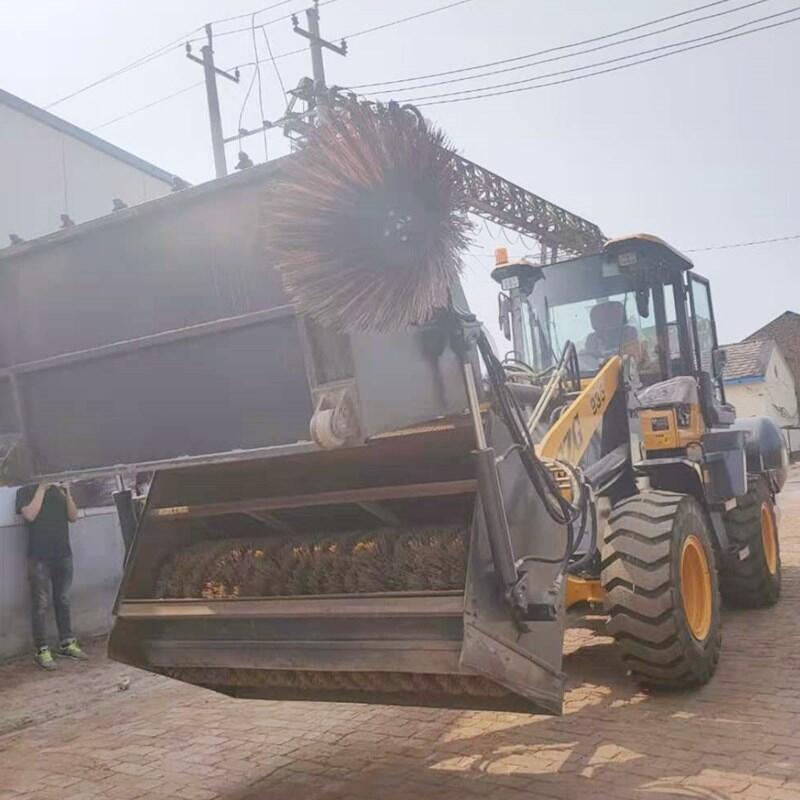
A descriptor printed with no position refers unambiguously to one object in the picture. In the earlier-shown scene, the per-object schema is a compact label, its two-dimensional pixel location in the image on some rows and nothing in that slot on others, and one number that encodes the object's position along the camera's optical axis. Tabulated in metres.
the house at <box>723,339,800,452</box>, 34.47
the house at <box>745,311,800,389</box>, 40.71
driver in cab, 6.44
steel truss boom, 17.30
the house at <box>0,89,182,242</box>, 12.66
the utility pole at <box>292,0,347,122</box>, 16.77
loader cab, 6.43
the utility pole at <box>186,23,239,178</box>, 18.23
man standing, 7.34
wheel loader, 3.29
